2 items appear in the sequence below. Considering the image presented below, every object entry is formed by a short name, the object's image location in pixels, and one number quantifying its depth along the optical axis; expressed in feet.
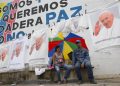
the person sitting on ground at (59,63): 12.25
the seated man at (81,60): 11.58
